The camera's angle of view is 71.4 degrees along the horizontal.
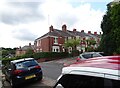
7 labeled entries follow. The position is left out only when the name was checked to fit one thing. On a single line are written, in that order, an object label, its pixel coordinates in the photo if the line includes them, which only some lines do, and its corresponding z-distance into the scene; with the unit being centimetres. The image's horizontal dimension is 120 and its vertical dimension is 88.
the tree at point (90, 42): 2301
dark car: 455
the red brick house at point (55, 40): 1986
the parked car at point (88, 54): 671
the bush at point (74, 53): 1917
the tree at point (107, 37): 1027
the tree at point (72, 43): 1942
